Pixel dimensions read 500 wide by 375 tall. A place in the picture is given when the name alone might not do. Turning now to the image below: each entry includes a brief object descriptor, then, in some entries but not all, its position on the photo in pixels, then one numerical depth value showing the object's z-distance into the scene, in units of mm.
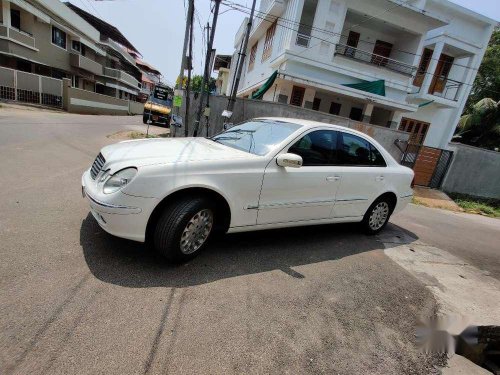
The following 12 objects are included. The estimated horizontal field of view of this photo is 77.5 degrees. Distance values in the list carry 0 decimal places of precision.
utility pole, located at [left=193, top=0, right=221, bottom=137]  11261
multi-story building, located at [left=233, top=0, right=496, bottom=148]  14609
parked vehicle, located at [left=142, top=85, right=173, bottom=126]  22156
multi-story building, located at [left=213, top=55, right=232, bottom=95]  38438
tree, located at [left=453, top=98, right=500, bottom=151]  22969
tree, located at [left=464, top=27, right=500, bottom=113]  26000
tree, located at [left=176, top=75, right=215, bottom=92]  47106
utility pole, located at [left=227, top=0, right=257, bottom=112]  11270
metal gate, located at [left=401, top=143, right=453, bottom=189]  12429
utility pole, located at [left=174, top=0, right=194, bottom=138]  13672
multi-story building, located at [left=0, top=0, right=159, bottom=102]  20938
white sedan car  2955
